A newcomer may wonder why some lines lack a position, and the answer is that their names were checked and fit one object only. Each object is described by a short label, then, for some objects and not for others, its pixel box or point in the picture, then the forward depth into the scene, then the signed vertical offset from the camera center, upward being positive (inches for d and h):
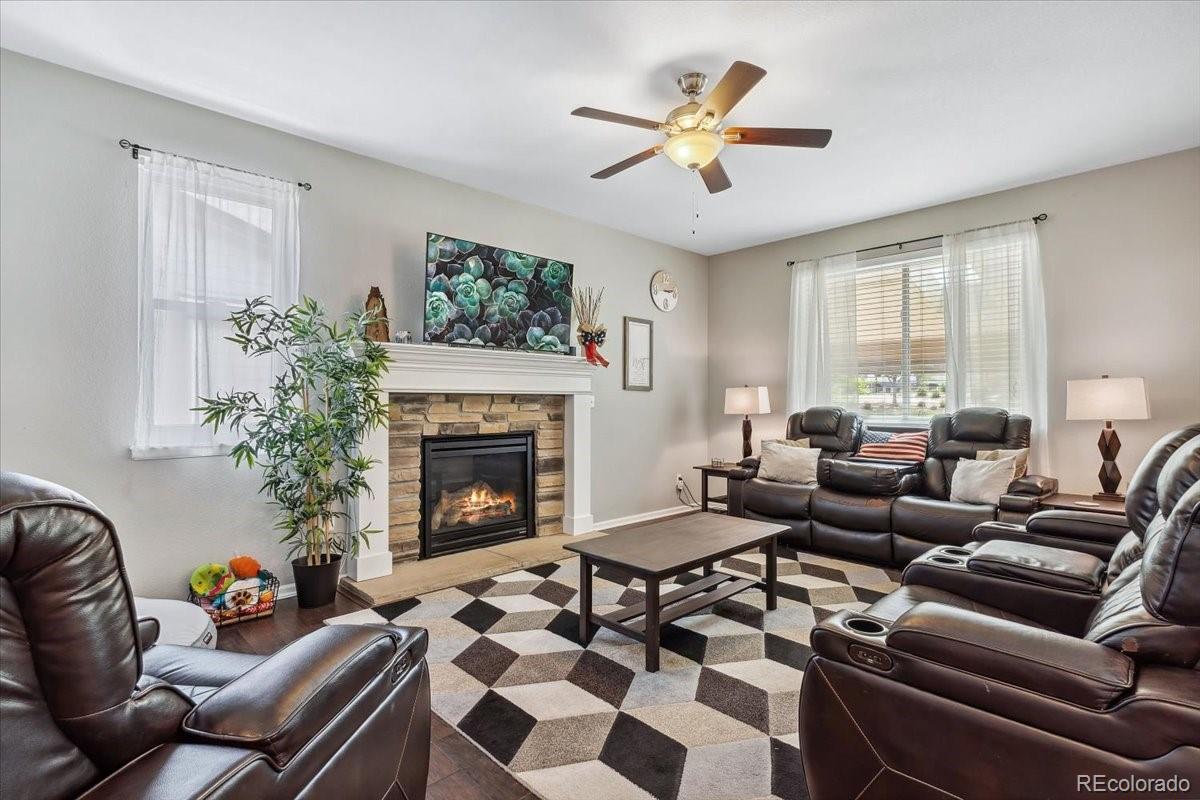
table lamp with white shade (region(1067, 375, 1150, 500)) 127.1 -0.2
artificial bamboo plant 111.9 -2.0
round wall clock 212.8 +44.4
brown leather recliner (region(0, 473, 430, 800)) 24.3 -16.2
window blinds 175.9 +21.7
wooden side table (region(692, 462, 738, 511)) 187.0 -23.9
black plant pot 116.8 -38.1
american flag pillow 159.9 -12.9
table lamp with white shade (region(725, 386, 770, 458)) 199.8 +1.3
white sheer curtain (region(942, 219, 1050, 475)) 154.8 +23.9
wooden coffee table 90.6 -27.1
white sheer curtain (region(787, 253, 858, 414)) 193.9 +26.9
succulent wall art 142.4 +30.0
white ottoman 86.7 -35.9
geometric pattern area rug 65.9 -43.8
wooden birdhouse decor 132.8 +20.1
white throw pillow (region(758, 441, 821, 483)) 169.0 -18.6
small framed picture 203.0 +18.2
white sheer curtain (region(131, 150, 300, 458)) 107.8 +24.6
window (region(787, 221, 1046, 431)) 157.2 +24.4
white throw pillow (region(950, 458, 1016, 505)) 136.3 -19.1
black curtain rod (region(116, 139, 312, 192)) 106.2 +50.0
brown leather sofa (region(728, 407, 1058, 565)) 134.3 -25.7
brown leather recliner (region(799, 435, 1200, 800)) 37.8 -22.4
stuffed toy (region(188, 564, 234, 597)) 108.9 -35.2
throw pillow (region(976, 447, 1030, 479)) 141.0 -13.2
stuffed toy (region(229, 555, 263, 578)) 113.7 -33.9
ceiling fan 93.4 +49.3
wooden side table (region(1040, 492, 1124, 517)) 112.3 -21.9
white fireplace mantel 133.6 +4.7
